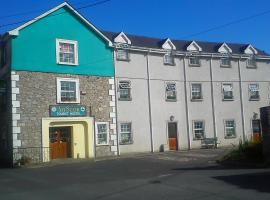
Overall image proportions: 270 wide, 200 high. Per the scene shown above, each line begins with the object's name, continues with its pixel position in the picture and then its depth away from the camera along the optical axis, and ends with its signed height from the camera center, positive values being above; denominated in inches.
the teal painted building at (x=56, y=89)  680.4 +103.2
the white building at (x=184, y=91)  821.7 +111.3
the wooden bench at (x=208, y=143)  902.2 -55.2
